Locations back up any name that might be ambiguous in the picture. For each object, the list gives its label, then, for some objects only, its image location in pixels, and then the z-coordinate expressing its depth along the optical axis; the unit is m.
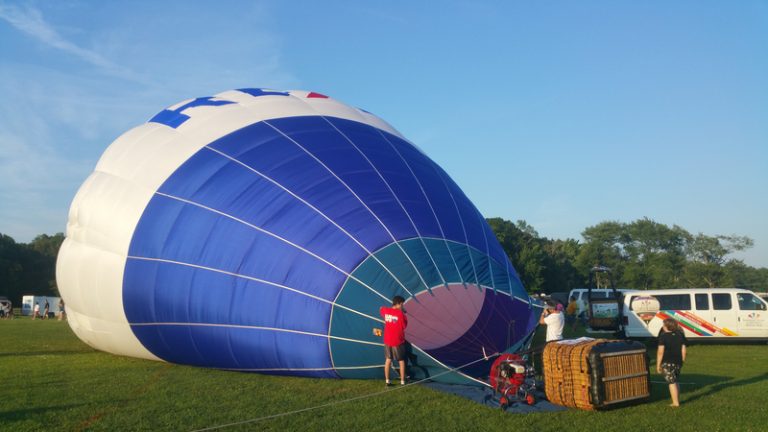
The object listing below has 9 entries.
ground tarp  6.29
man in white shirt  7.63
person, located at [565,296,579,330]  19.02
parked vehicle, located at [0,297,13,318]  36.62
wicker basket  6.16
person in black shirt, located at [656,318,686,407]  6.58
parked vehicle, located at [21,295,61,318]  42.08
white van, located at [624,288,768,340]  14.33
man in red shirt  6.97
